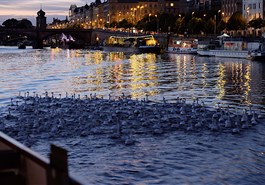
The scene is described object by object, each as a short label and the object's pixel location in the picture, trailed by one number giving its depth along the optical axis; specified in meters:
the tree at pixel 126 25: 193.50
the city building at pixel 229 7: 136.12
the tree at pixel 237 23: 115.07
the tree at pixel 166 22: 153.50
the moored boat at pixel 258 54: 77.81
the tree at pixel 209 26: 129.41
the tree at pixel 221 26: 124.80
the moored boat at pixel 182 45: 118.19
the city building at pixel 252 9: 115.69
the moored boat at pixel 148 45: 124.38
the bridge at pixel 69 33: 170.30
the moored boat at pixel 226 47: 86.56
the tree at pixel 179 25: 140.50
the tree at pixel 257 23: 106.21
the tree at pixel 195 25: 132.25
